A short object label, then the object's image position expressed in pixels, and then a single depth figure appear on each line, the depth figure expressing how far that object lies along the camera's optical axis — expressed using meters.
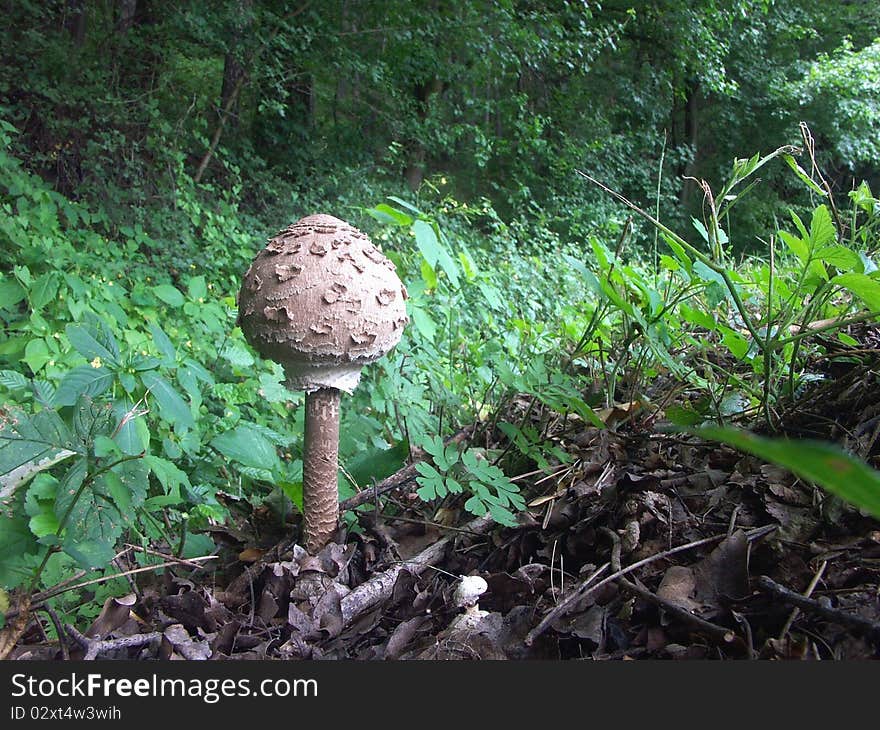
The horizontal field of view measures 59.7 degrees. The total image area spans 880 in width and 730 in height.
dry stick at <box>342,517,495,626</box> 0.35
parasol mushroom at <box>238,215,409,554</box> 0.34
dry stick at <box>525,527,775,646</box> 0.31
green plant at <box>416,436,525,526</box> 0.35
